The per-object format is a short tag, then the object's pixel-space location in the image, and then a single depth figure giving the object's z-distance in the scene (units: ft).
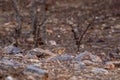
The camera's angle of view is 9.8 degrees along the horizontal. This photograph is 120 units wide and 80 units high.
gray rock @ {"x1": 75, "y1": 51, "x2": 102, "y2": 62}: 23.92
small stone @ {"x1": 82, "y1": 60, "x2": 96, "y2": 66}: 23.07
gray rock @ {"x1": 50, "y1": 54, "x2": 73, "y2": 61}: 23.44
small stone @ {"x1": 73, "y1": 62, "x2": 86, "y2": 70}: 22.29
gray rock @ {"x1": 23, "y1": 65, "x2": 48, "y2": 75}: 19.36
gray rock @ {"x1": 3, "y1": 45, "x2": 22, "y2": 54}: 24.85
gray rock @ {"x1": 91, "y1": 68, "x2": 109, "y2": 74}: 21.76
